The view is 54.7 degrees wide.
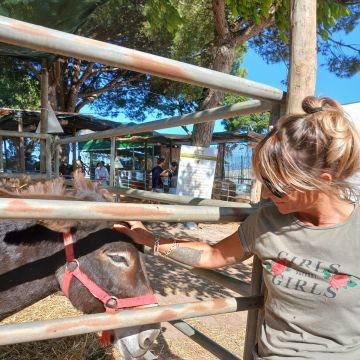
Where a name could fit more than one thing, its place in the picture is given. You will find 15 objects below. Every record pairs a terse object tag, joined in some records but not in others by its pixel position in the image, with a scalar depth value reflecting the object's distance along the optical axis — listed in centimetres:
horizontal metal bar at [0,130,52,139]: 380
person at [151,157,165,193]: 1113
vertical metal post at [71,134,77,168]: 1436
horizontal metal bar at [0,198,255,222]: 94
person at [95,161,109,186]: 1279
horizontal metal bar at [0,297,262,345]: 98
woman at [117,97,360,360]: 114
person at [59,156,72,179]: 1219
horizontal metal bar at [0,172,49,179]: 372
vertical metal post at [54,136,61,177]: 443
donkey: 167
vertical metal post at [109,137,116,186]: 393
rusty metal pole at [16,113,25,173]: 1045
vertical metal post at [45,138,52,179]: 416
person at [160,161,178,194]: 1112
